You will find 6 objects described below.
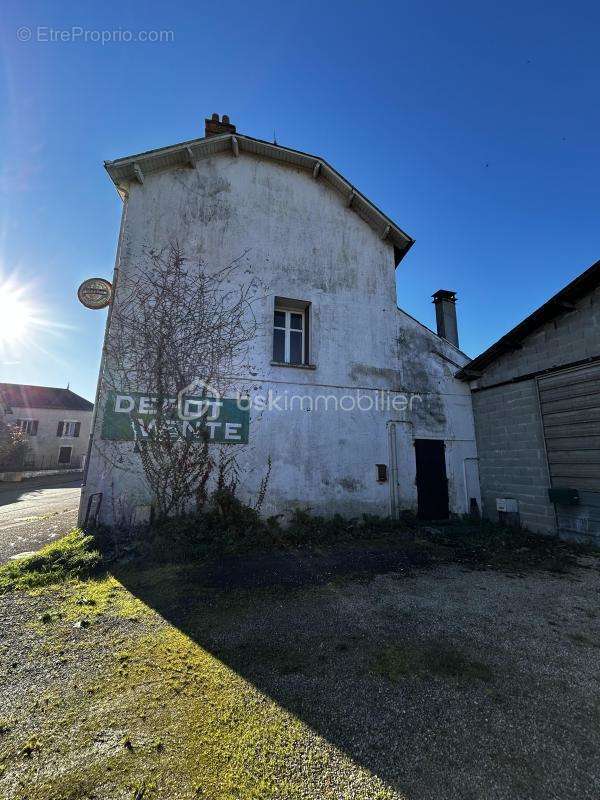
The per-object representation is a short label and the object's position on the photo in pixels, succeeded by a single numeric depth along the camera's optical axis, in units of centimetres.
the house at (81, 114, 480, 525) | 710
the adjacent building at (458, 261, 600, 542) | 638
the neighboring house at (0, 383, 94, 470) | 2920
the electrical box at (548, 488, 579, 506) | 642
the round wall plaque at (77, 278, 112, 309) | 717
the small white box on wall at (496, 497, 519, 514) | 761
